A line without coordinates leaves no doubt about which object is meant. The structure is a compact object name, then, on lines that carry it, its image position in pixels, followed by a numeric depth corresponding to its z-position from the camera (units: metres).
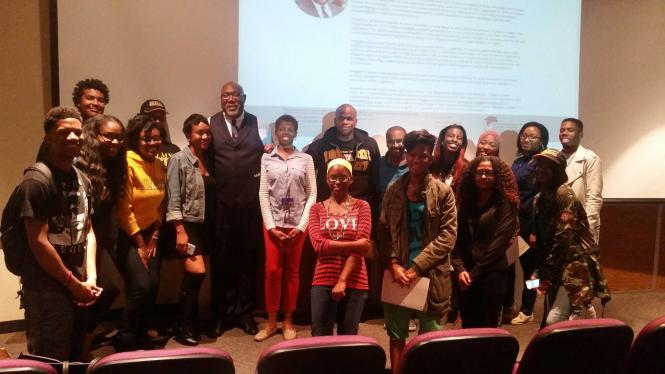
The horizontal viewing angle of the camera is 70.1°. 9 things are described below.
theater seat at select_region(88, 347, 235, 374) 1.24
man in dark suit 3.31
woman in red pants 3.21
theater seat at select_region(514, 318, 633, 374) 1.48
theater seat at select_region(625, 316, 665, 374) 1.51
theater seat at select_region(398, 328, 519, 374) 1.40
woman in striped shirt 2.47
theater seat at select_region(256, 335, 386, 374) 1.34
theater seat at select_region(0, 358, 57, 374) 1.16
